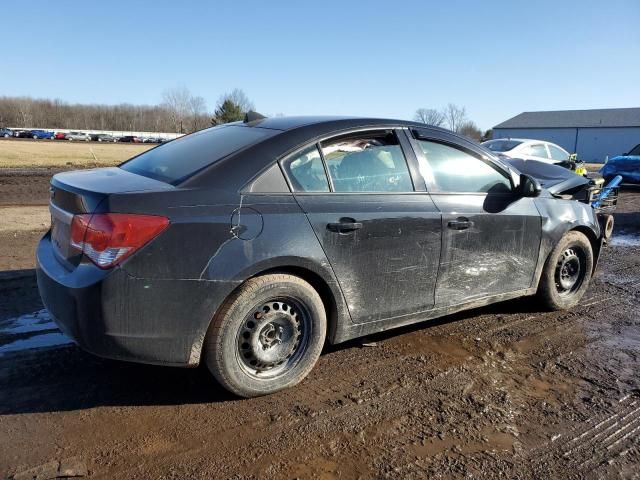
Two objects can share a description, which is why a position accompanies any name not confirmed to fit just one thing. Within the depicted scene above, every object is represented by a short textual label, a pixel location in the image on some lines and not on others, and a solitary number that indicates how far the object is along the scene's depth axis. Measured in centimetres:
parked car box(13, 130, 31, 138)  8122
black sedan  276
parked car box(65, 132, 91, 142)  8540
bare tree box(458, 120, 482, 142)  10351
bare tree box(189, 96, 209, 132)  11011
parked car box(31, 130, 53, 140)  8215
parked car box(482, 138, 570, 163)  1429
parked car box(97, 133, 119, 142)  8472
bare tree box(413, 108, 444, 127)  10122
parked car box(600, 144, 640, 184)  1775
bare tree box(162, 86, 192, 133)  11962
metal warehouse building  6756
